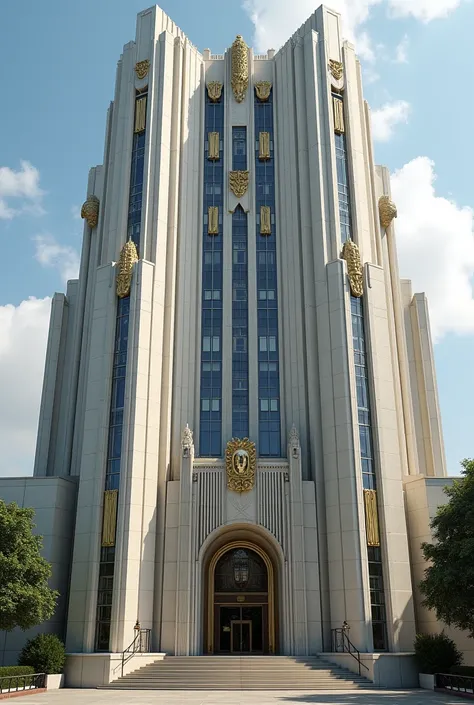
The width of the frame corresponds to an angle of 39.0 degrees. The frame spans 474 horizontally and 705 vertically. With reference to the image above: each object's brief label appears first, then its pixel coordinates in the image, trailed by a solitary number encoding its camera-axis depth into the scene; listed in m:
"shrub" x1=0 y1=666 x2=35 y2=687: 32.28
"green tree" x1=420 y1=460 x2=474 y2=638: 32.53
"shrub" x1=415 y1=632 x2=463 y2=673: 36.88
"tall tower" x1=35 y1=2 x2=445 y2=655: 42.69
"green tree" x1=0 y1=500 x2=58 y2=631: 33.81
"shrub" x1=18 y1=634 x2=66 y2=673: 36.50
